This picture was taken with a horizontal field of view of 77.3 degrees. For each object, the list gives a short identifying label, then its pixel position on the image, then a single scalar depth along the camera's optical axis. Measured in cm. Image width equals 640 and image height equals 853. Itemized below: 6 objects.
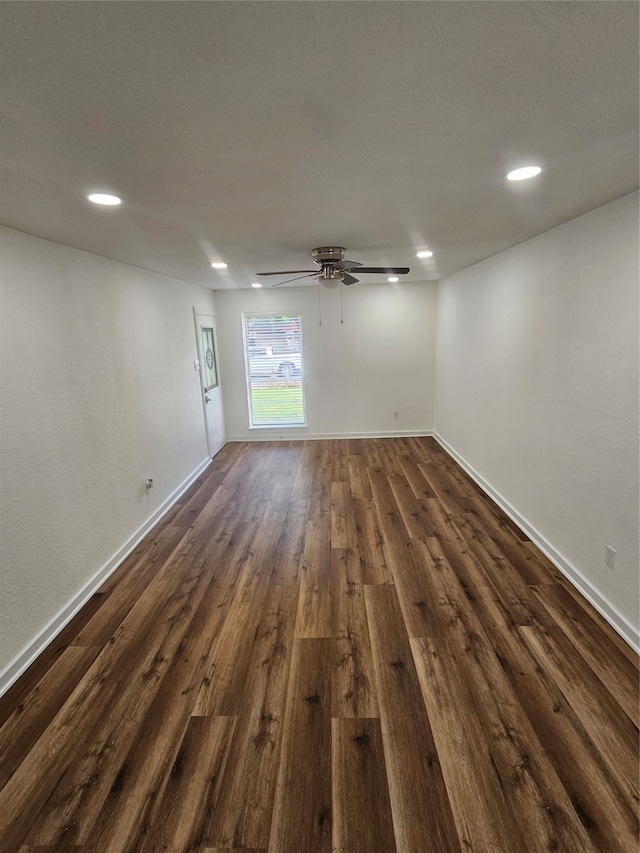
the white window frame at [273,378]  604
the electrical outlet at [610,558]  232
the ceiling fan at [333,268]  305
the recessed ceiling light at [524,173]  162
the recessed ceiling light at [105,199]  174
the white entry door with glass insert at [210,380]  531
